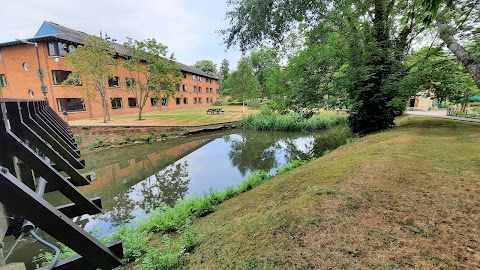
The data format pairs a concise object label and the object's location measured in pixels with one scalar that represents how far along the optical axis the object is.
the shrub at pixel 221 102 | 48.78
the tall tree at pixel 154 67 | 19.61
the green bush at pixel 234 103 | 50.76
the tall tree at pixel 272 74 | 12.33
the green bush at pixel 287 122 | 21.78
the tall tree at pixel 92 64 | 17.33
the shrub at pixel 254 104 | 36.80
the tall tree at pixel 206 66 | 66.69
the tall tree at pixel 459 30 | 7.59
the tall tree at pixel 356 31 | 9.60
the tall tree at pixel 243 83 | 29.48
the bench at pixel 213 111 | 29.33
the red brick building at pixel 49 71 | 19.34
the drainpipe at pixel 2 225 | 1.27
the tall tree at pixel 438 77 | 9.15
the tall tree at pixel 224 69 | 66.59
